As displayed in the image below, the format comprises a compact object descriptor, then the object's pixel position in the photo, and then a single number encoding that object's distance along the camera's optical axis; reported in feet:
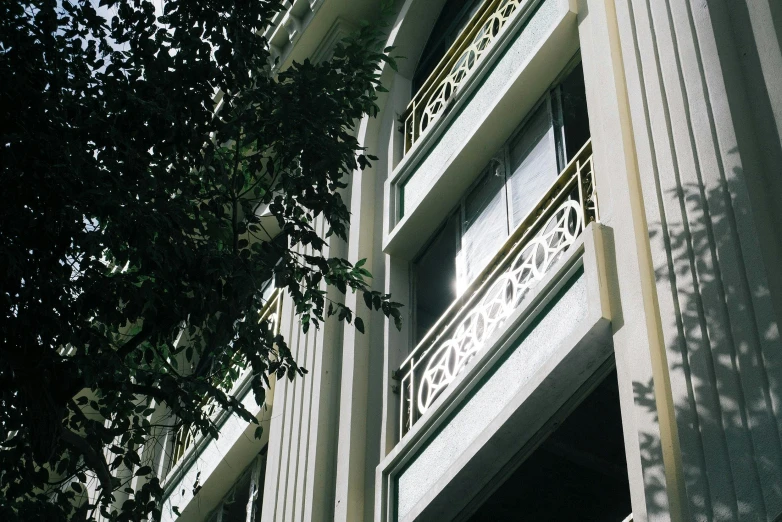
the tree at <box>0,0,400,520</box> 21.07
